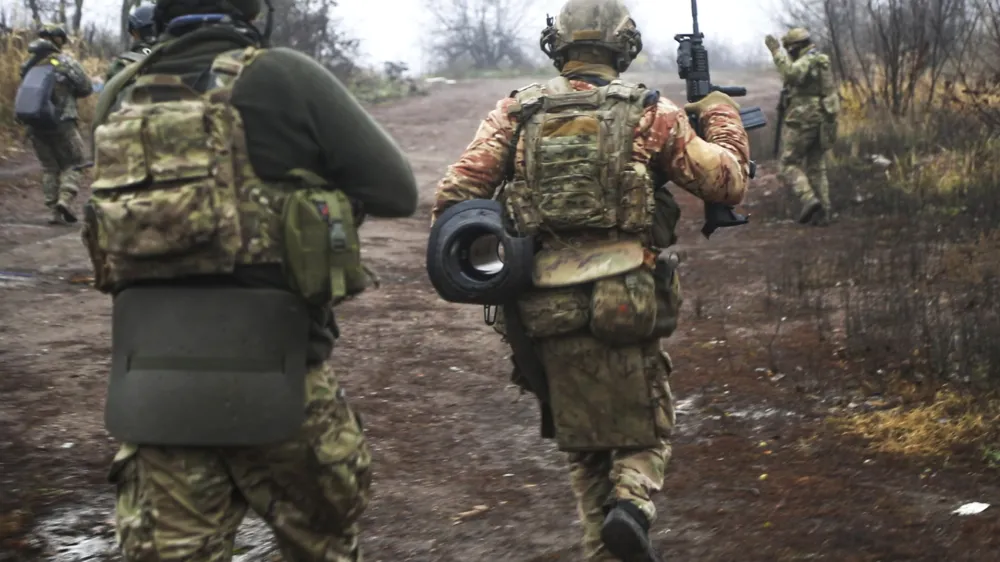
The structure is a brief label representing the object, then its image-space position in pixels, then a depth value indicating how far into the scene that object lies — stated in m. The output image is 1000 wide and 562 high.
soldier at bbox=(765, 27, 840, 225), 11.97
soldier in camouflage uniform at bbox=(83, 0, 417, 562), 2.61
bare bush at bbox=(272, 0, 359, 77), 25.47
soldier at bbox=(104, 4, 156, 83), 6.67
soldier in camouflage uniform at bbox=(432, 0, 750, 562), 3.58
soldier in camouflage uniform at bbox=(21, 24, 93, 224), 10.80
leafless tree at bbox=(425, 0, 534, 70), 42.81
